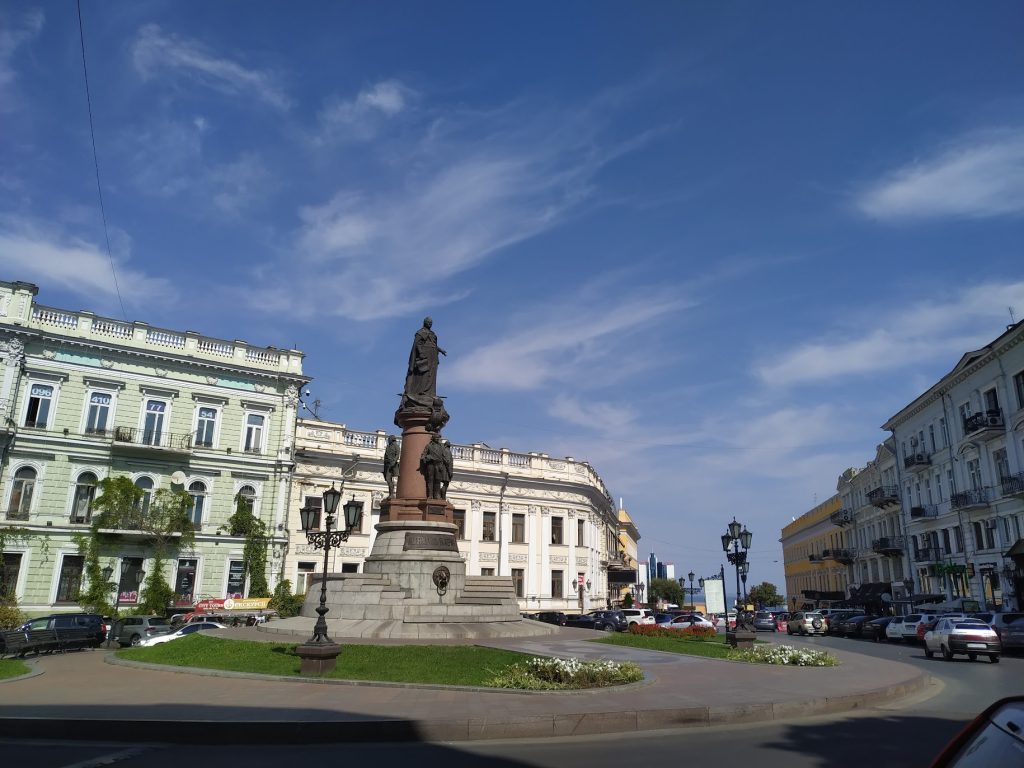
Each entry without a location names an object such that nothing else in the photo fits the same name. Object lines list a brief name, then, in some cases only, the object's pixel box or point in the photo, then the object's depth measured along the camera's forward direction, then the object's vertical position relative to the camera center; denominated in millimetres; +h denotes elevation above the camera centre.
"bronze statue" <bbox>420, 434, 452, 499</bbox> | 25781 +4186
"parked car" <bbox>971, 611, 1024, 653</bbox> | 26094 -1019
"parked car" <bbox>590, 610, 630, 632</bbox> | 40438 -1412
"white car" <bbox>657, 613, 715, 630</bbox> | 39969 -1448
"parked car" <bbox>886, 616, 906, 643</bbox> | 34238 -1424
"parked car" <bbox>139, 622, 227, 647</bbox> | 24500 -1535
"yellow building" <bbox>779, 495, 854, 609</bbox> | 75688 +4253
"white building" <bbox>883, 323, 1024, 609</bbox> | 38562 +7107
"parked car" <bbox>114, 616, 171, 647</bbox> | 27891 -1663
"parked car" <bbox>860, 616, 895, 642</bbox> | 36375 -1505
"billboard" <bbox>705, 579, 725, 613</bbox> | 40150 +162
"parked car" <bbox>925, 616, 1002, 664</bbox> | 22612 -1206
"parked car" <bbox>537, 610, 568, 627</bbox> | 42138 -1425
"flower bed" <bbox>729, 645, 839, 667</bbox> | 18109 -1477
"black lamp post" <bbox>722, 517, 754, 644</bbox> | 26672 +1912
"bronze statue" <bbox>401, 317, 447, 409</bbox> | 27431 +8018
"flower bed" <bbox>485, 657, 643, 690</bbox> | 12755 -1446
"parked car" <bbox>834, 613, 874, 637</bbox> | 39281 -1471
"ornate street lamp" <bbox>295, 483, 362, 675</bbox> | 14117 -1171
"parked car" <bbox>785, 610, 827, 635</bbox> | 42375 -1575
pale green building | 40000 +8587
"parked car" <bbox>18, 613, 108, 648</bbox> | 25547 -1371
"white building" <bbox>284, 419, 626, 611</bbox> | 50031 +5903
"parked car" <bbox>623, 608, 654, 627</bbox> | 41244 -1226
